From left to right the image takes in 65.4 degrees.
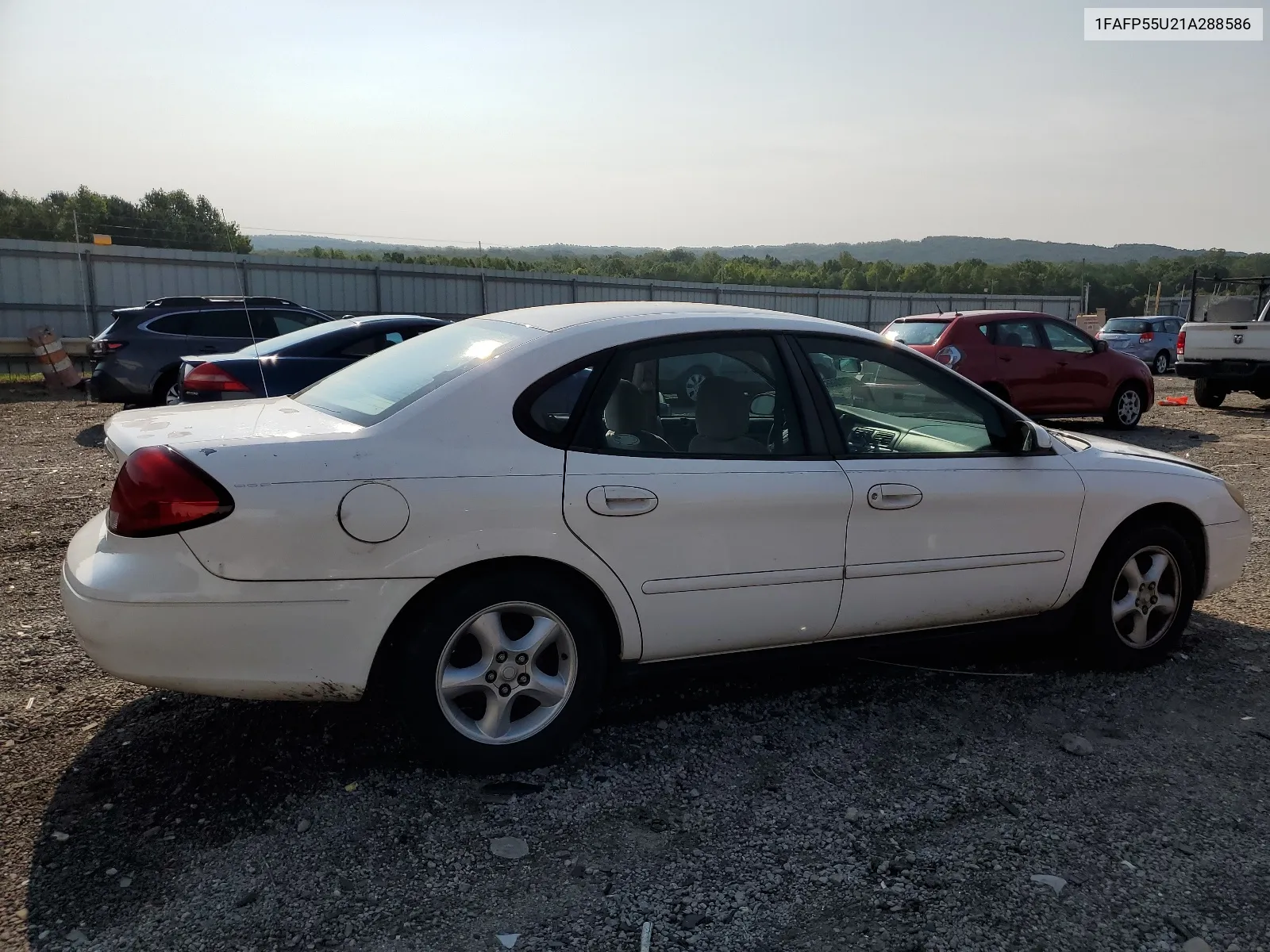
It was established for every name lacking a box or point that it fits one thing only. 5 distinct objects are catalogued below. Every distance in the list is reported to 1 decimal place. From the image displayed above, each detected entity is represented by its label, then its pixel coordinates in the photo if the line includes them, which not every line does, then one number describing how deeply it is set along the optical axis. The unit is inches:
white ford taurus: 116.4
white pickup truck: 558.6
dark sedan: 326.3
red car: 461.7
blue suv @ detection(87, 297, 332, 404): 494.9
